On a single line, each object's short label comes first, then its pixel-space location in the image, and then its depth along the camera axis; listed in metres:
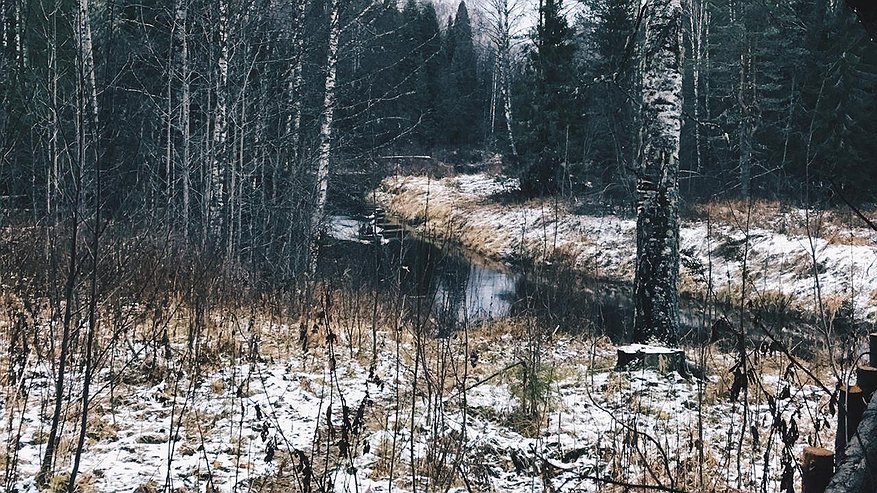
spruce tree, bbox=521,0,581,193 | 20.14
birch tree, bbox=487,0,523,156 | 27.17
